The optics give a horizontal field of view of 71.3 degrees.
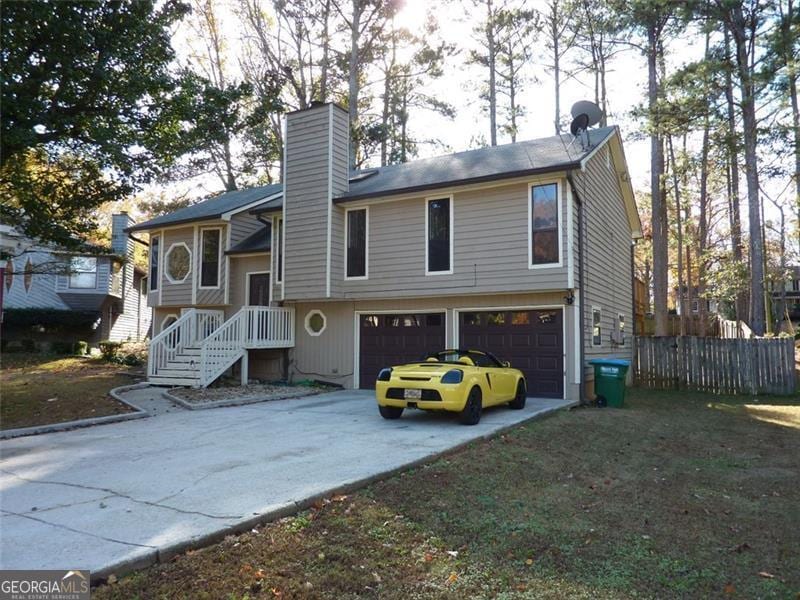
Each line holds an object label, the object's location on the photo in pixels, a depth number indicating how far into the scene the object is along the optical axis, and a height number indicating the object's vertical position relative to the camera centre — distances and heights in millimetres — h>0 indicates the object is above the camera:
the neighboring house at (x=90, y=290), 25031 +2025
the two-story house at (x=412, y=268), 12586 +1714
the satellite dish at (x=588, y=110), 15602 +6324
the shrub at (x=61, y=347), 23138 -560
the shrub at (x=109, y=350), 21081 -612
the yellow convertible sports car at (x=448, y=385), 8570 -812
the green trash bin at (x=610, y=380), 12117 -990
